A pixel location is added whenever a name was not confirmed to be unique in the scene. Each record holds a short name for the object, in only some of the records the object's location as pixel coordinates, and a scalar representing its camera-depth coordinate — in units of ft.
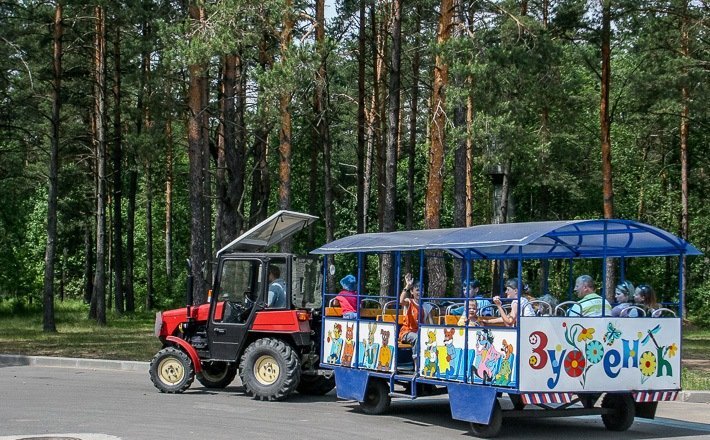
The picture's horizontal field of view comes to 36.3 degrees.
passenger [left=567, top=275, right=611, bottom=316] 41.34
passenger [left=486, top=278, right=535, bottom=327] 39.68
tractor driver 53.98
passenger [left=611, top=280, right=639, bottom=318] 41.98
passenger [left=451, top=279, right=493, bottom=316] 43.58
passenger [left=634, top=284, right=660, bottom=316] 43.01
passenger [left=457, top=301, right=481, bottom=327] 41.55
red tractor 52.70
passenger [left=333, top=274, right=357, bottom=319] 50.37
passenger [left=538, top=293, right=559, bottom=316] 40.55
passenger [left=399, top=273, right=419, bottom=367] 46.26
